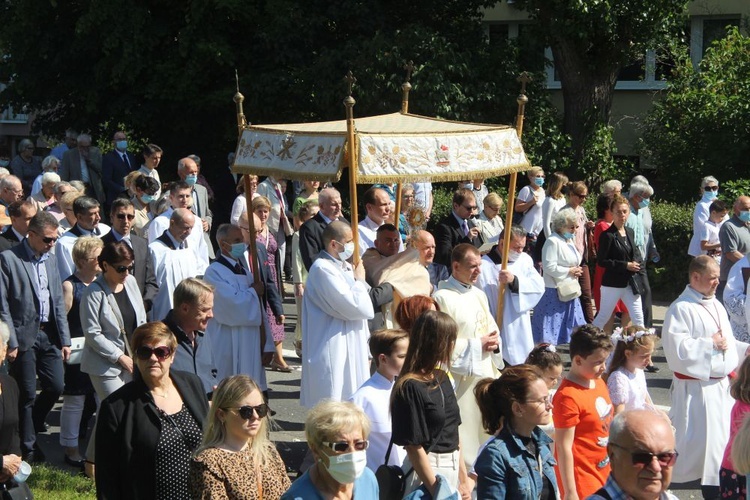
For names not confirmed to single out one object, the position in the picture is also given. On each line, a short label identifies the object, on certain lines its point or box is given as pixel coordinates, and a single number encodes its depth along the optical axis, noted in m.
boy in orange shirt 6.66
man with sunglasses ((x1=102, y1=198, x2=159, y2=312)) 9.65
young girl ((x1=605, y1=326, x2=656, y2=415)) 7.47
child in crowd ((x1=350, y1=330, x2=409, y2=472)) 6.61
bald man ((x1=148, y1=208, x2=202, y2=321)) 9.78
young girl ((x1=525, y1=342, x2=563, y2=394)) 6.85
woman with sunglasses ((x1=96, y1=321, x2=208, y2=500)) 5.57
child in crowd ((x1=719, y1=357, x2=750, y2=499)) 6.16
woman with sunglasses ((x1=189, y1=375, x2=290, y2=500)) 5.03
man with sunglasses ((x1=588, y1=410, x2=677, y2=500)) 4.16
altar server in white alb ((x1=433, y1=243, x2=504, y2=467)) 7.90
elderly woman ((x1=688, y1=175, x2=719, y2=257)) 14.57
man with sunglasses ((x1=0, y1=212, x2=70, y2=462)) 8.50
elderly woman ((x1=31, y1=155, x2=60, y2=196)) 16.67
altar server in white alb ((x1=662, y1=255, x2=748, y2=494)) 8.16
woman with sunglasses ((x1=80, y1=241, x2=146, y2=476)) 7.98
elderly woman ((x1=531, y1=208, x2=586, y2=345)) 12.05
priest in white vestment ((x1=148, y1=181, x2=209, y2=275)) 10.81
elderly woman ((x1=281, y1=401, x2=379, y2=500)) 4.75
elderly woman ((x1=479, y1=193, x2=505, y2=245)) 12.63
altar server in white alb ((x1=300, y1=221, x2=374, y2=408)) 8.34
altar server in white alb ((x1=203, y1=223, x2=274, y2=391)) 9.15
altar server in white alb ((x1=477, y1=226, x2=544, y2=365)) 9.94
